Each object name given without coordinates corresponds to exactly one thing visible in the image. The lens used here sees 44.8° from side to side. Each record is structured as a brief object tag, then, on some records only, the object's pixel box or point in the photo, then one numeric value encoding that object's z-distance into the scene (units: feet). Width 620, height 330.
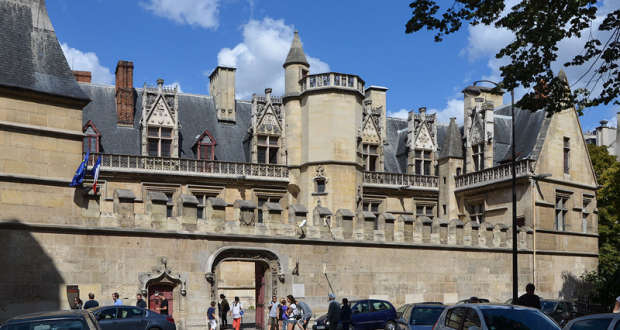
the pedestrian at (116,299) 65.16
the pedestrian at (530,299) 47.21
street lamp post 77.92
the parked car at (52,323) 30.96
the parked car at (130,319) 56.24
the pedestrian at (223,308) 76.34
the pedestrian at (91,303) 61.87
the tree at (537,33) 45.34
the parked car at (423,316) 57.88
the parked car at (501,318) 36.35
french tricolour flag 71.20
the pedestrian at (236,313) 70.90
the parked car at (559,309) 73.67
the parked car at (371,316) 72.59
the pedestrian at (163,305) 65.92
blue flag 66.44
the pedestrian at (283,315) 68.21
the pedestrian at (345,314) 63.21
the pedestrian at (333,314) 61.41
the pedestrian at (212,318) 68.03
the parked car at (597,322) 32.07
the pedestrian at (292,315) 66.13
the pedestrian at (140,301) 65.46
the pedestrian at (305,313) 71.26
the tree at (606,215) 102.61
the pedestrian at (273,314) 72.02
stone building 66.23
